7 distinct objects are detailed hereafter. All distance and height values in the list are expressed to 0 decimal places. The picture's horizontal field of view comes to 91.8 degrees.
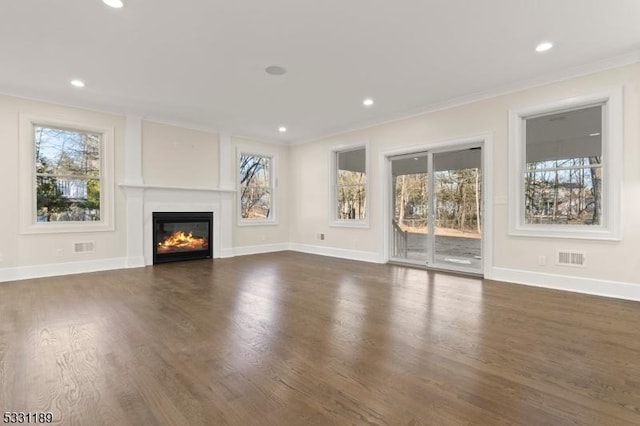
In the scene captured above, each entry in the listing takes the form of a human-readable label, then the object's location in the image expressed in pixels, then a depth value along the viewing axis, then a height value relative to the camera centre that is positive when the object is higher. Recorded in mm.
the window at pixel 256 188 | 7543 +542
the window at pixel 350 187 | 6746 +516
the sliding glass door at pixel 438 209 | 5246 +16
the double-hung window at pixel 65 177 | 4828 +556
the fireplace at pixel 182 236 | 6145 -541
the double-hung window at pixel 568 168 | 3850 +571
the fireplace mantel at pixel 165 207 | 5738 +57
